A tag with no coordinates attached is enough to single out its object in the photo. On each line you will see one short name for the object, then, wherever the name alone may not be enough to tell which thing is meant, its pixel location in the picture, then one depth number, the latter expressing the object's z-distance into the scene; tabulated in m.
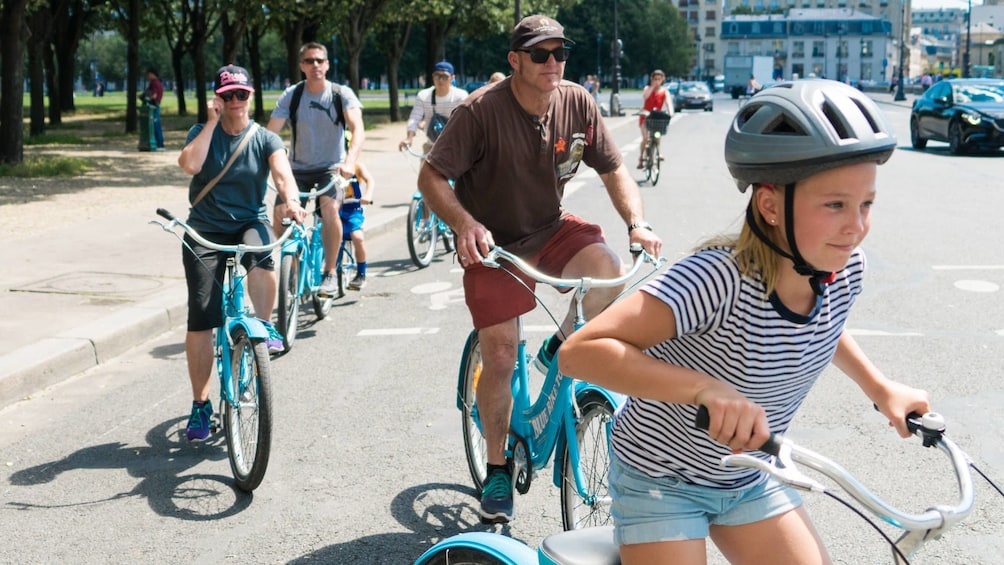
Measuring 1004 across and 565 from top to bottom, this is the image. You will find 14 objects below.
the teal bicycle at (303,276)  7.65
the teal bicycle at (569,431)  3.53
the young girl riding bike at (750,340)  2.18
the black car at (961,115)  23.58
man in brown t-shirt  4.05
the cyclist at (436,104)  12.06
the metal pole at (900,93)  64.71
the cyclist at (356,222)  9.41
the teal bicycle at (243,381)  4.79
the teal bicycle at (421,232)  10.80
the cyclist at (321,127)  8.73
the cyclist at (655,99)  19.45
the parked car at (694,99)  58.16
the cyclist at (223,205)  5.52
